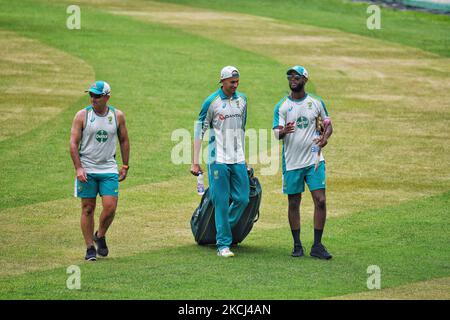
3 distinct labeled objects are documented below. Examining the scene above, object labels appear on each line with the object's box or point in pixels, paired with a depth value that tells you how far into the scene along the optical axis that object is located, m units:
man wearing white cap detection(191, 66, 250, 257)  14.16
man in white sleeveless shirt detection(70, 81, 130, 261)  13.78
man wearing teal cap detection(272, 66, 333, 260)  14.11
